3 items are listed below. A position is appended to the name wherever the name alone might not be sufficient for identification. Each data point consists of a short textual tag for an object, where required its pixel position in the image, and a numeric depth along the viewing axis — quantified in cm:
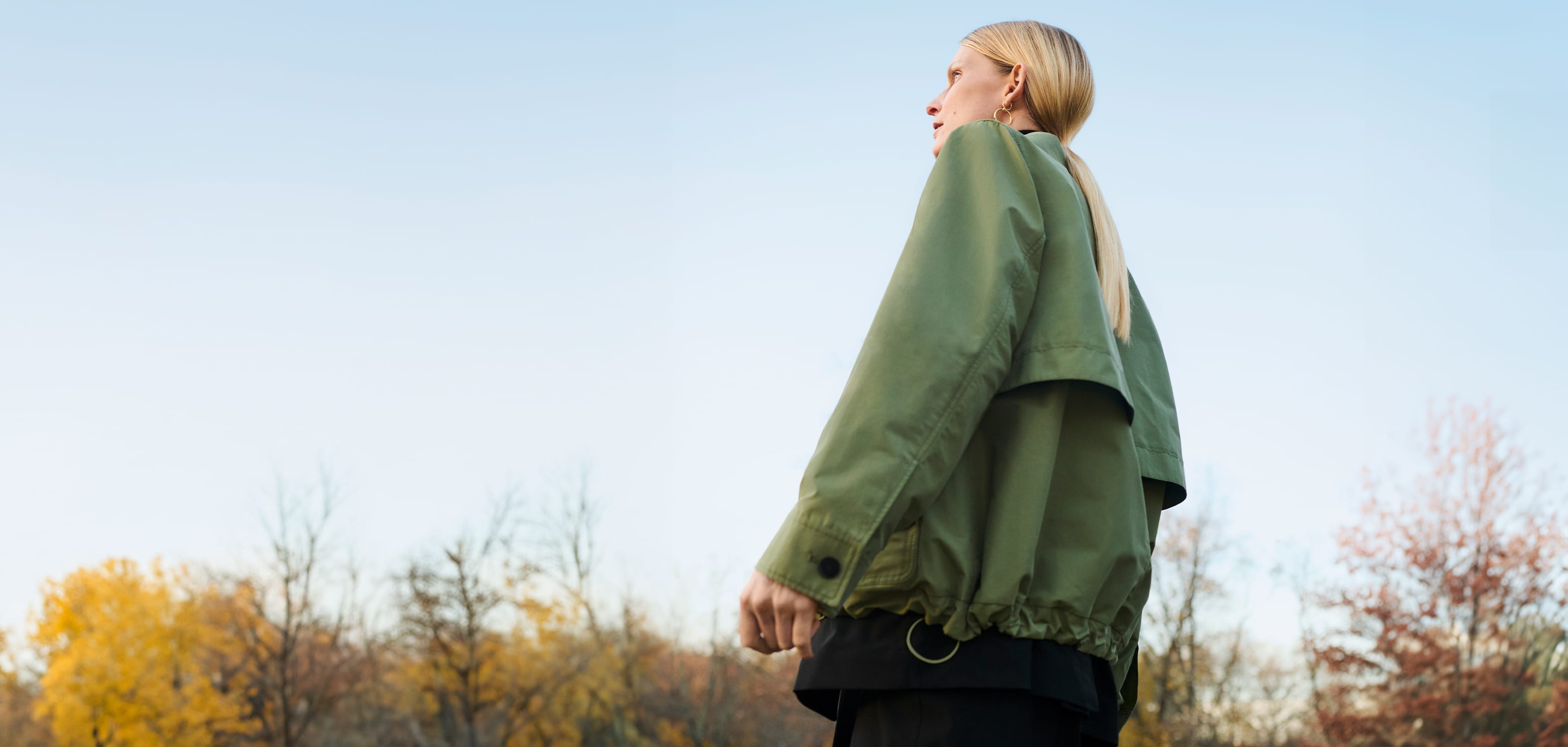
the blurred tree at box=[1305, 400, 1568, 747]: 1633
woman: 130
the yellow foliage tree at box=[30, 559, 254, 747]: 2817
